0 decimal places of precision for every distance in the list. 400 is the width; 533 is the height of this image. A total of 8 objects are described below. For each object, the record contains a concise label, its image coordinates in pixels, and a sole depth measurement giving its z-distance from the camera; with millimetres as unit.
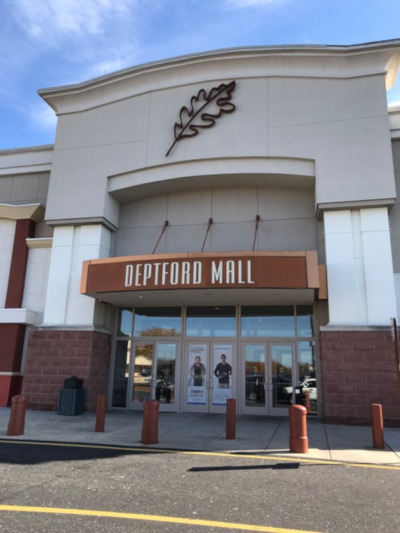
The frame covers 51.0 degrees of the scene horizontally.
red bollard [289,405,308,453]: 8344
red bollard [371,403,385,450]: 8789
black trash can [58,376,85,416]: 13680
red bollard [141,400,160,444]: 9102
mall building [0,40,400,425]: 12812
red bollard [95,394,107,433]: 10477
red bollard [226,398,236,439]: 9820
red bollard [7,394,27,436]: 9844
